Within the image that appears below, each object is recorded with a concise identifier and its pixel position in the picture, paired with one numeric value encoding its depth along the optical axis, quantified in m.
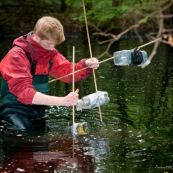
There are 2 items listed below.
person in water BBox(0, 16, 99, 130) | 5.49
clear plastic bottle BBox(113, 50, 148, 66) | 6.07
